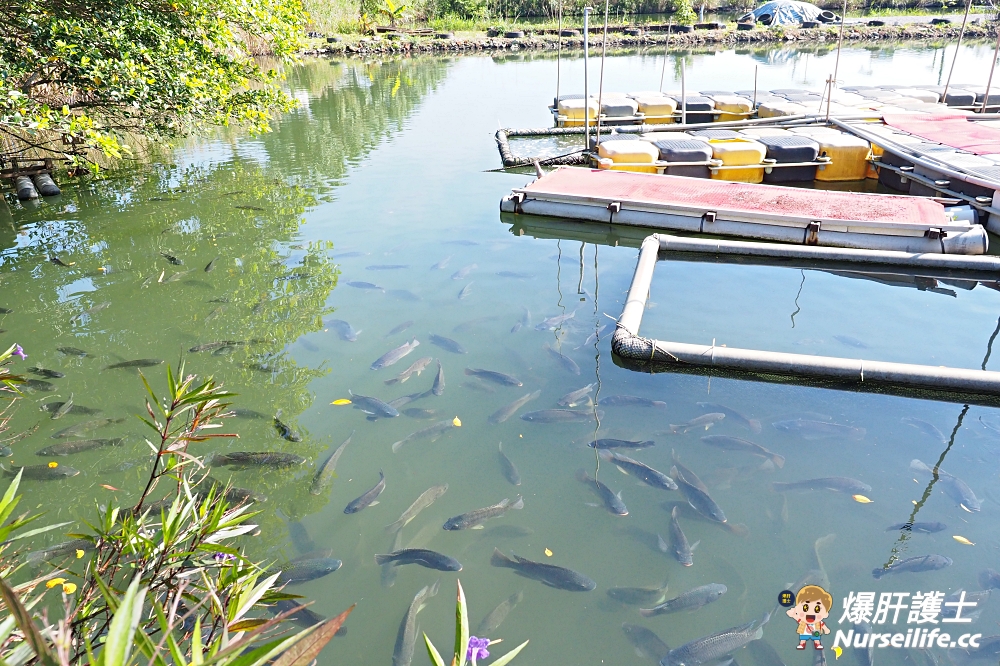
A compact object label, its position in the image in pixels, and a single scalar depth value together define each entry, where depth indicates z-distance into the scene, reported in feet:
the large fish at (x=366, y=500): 15.02
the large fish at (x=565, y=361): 20.40
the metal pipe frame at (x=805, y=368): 18.13
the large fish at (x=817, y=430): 17.11
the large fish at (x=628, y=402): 18.53
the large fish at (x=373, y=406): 18.43
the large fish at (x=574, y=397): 18.58
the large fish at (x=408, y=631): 11.42
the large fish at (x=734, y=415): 17.51
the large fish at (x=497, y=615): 11.95
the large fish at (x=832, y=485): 15.19
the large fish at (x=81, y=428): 17.58
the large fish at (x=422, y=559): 13.26
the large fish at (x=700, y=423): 17.43
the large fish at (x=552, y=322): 23.18
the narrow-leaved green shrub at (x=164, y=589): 4.10
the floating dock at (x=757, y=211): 27.66
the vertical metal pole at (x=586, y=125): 38.04
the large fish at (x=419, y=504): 14.53
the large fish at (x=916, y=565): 13.02
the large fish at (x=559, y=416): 17.88
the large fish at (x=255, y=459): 16.31
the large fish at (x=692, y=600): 12.30
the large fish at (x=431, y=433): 17.38
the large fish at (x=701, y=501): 14.49
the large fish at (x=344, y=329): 23.07
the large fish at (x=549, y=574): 12.78
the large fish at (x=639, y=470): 15.35
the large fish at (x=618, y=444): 16.75
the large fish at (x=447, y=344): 21.95
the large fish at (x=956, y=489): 14.74
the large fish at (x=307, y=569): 12.93
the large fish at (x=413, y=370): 20.21
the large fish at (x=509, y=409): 18.11
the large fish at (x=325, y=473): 15.75
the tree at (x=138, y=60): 26.86
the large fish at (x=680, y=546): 13.47
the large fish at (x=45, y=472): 15.89
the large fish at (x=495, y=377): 19.70
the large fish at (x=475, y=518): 14.37
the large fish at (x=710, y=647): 11.28
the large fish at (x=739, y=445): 16.33
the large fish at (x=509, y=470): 15.84
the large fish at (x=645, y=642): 11.55
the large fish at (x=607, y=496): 14.74
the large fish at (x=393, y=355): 21.12
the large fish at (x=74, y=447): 16.75
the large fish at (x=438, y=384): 19.51
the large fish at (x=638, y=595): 12.52
